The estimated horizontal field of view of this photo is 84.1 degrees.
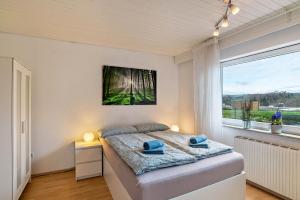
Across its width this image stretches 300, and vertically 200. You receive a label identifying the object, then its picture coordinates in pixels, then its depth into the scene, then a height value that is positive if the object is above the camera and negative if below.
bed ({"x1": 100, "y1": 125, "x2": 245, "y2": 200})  1.38 -0.76
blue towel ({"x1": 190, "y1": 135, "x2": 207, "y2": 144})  2.12 -0.53
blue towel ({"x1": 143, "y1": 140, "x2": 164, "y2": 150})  1.89 -0.53
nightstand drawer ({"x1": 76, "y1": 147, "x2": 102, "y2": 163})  2.68 -0.92
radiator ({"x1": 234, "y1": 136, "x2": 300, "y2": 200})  1.99 -0.89
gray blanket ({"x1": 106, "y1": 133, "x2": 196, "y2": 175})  1.52 -0.61
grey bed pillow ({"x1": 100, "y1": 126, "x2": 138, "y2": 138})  2.86 -0.58
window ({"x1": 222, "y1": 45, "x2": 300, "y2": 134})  2.29 +0.21
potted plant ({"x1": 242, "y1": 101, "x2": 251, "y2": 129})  2.72 -0.26
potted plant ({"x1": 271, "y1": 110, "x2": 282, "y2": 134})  2.28 -0.34
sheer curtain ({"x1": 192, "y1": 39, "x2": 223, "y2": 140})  2.89 +0.16
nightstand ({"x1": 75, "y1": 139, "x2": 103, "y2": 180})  2.67 -1.00
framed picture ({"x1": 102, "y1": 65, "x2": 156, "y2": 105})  3.32 +0.27
